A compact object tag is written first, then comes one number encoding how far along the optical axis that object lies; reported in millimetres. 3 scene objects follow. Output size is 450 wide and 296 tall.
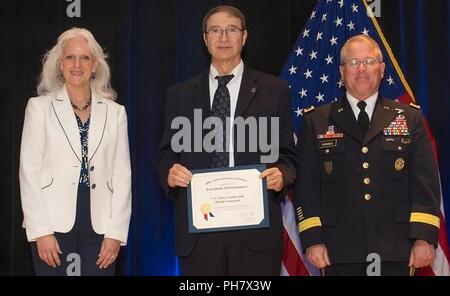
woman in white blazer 3510
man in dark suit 3406
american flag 4543
